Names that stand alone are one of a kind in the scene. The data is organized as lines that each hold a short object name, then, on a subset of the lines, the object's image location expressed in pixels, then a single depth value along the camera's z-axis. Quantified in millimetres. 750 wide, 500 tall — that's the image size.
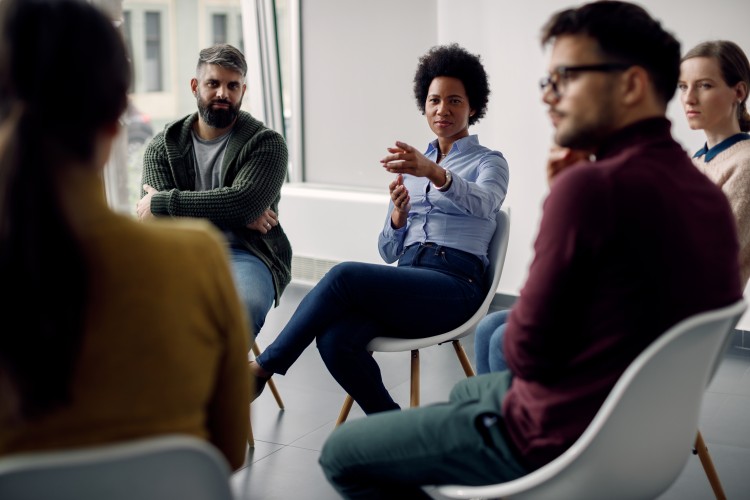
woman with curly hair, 2564
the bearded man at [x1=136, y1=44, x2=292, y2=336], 2912
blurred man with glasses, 1391
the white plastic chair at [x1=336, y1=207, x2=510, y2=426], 2543
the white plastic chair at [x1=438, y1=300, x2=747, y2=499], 1379
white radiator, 5176
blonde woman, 2631
